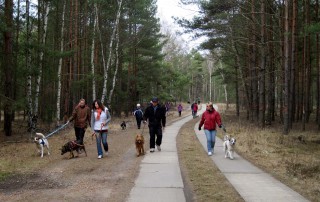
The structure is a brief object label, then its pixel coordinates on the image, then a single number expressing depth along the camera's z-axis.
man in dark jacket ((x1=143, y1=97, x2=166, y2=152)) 12.30
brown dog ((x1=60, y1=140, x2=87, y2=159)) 11.38
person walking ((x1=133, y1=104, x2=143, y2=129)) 23.07
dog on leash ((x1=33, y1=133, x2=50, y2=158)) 11.88
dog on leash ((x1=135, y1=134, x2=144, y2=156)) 11.55
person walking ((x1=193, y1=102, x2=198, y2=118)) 37.97
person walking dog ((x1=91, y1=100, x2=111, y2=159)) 11.44
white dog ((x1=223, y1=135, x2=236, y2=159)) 11.25
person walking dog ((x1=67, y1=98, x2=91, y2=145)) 12.02
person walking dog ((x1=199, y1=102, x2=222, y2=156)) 12.05
